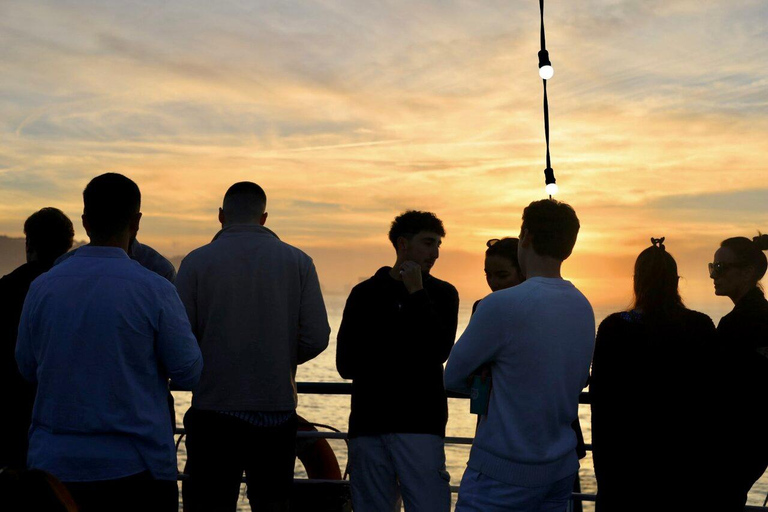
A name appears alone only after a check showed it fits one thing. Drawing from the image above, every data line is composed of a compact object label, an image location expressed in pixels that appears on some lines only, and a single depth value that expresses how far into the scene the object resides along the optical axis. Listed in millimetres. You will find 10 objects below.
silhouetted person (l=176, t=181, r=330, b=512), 3482
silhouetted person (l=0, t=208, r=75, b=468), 3523
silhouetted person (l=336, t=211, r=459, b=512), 3508
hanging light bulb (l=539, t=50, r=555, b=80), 4473
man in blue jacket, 2555
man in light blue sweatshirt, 2652
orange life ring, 5285
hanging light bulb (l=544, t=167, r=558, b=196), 4285
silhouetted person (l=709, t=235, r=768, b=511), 3002
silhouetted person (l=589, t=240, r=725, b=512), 2895
